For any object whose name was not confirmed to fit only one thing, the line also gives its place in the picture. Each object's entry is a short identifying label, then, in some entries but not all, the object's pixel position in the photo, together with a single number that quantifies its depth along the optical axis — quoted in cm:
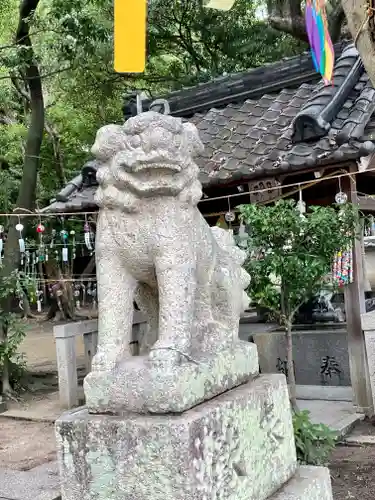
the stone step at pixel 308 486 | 247
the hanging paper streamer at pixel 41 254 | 982
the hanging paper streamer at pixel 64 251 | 884
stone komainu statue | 229
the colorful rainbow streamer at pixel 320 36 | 464
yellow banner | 350
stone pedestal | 203
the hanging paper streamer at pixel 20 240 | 805
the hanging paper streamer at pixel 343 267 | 619
